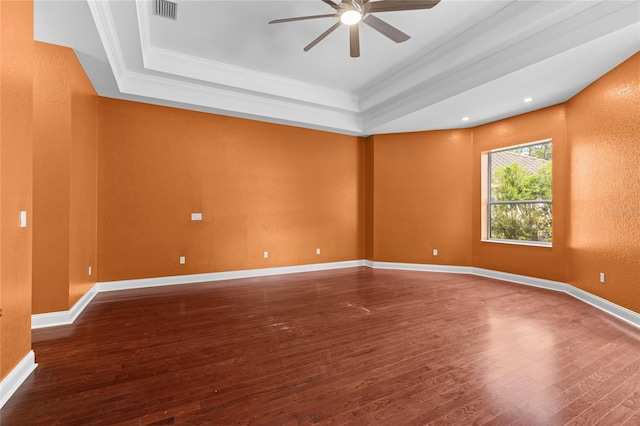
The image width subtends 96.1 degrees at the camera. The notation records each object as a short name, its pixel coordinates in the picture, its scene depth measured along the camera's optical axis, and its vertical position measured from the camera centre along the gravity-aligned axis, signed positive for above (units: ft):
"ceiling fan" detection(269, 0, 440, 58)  8.77 +6.36
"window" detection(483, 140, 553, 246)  15.70 +1.01
